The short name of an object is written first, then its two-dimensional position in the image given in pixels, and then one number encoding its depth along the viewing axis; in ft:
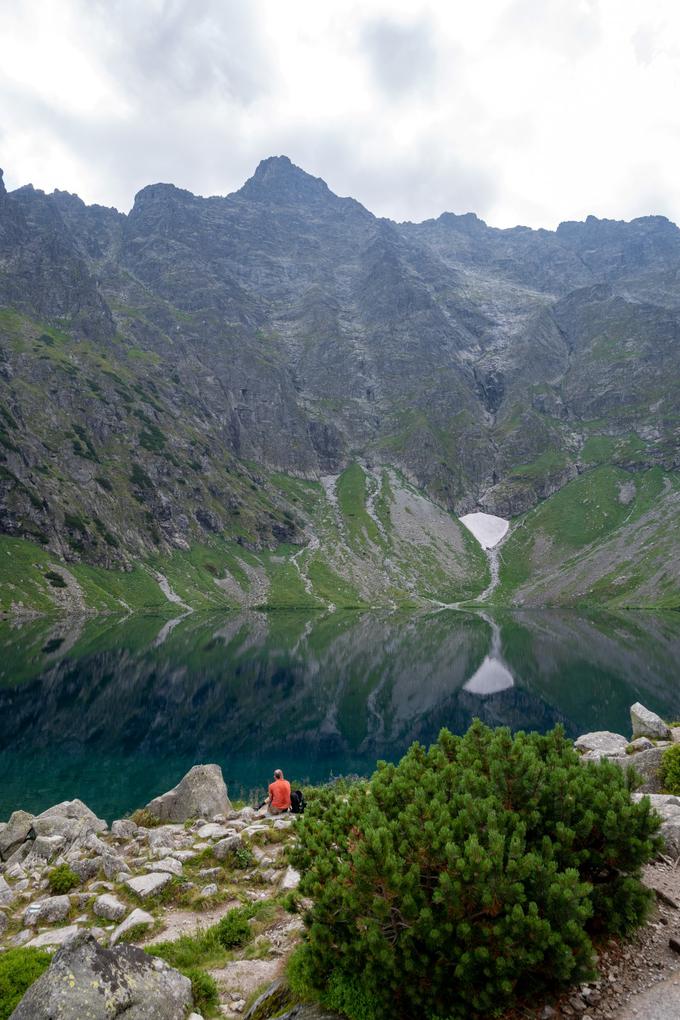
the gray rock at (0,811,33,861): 60.18
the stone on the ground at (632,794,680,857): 38.04
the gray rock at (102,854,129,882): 48.01
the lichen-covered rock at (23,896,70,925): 42.00
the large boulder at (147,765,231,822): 70.23
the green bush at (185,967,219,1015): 27.40
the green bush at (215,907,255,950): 36.47
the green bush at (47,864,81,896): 47.50
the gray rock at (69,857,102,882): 49.34
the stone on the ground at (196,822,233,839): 58.29
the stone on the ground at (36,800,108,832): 66.64
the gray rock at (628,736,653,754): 66.18
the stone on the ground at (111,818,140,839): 61.67
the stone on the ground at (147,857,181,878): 48.06
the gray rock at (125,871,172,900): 44.44
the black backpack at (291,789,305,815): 65.05
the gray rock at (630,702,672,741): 73.67
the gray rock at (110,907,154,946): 38.73
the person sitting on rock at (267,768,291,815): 64.95
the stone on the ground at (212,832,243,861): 52.16
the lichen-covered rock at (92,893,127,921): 41.65
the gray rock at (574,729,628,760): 72.23
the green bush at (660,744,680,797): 53.47
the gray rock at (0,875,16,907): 45.32
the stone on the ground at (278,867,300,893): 43.65
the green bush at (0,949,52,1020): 26.09
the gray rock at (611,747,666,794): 55.21
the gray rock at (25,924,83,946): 36.24
